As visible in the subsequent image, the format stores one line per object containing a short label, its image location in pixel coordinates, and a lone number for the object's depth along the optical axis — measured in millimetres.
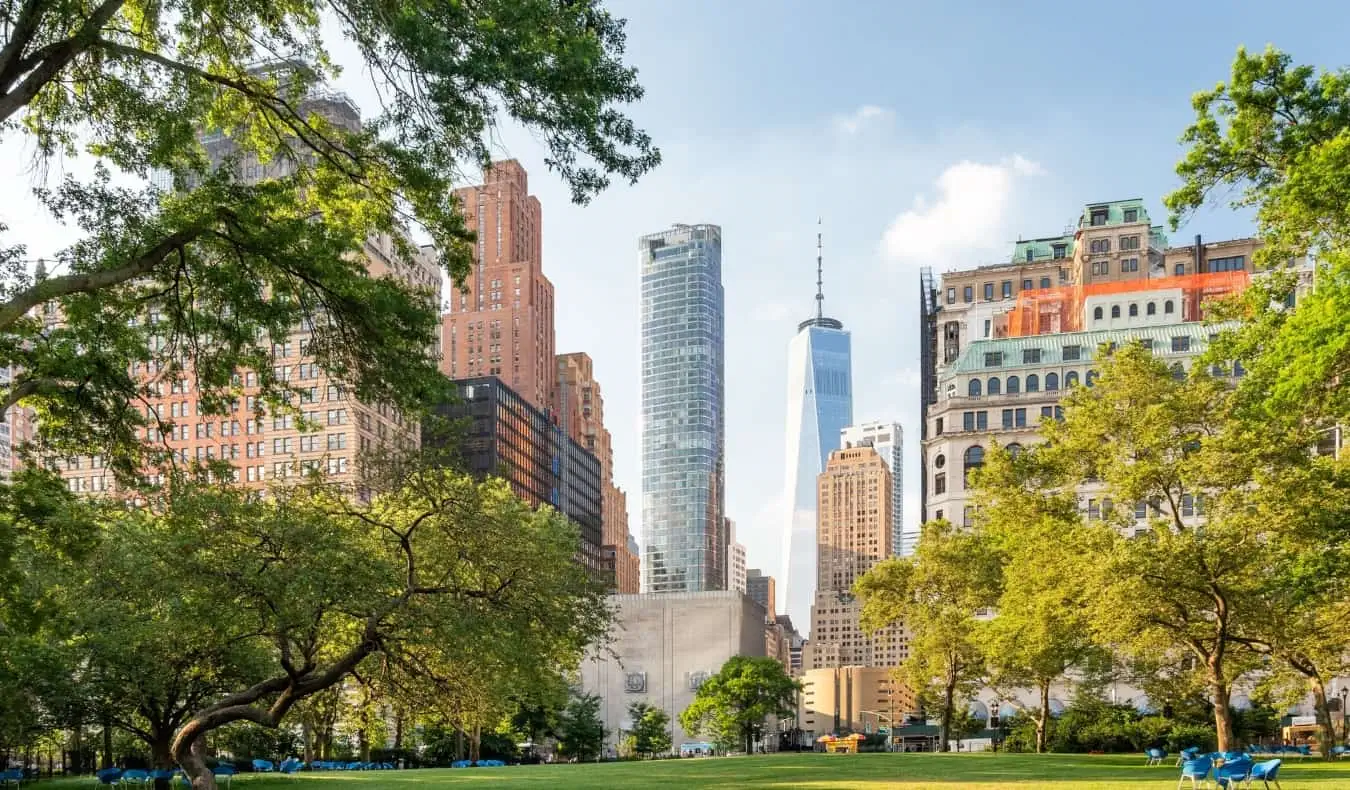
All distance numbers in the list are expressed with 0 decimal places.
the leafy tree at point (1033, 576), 48625
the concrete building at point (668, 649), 141375
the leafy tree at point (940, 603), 71312
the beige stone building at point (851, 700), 174875
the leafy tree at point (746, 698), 112500
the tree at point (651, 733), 120188
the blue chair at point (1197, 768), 25062
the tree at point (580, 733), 100750
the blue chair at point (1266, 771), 24444
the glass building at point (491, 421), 189875
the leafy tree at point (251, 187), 16812
